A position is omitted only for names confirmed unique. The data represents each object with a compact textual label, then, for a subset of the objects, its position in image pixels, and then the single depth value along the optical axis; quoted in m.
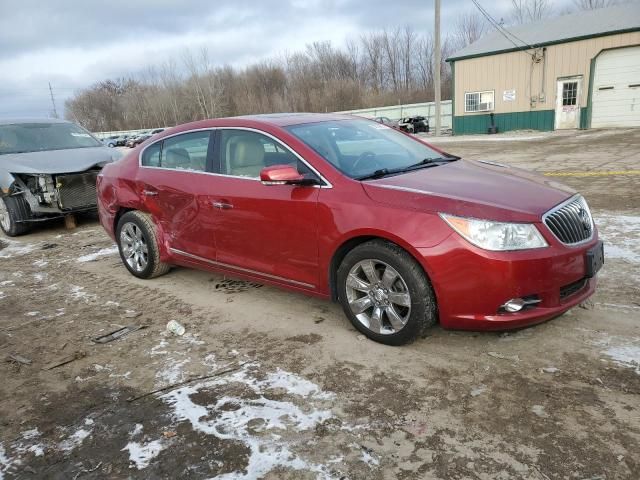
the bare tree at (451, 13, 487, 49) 60.19
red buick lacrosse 3.11
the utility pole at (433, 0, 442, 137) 25.00
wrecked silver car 7.80
